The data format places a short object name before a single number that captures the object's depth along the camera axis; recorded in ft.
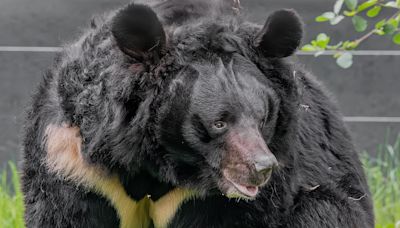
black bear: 27.96
